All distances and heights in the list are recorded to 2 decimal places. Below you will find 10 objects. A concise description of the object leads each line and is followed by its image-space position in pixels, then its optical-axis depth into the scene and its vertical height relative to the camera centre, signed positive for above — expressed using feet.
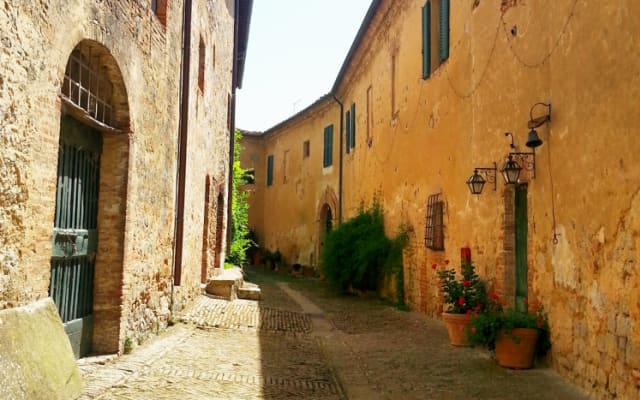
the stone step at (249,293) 37.96 -2.90
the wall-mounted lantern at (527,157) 19.40 +3.47
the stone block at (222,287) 35.40 -2.37
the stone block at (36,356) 10.95 -2.29
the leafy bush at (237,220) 57.77 +2.93
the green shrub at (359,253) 42.19 -0.18
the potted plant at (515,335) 19.20 -2.72
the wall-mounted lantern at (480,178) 24.31 +3.10
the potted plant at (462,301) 23.73 -2.07
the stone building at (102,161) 12.37 +2.53
